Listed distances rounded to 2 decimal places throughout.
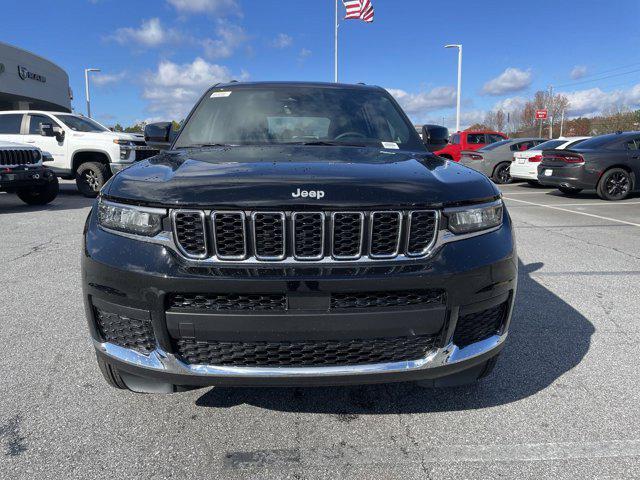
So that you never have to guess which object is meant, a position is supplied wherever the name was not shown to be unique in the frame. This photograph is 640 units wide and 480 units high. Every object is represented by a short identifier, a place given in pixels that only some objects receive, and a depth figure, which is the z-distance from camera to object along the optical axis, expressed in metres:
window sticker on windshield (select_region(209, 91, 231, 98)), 3.73
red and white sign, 44.13
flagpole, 31.55
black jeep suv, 1.94
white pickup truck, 10.97
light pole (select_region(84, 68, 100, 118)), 42.00
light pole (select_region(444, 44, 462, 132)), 33.50
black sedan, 11.17
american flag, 24.33
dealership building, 33.06
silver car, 15.53
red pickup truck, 18.16
